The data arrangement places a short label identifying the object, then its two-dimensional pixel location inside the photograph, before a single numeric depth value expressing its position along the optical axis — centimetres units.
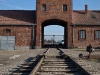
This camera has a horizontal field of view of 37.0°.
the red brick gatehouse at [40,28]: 2282
